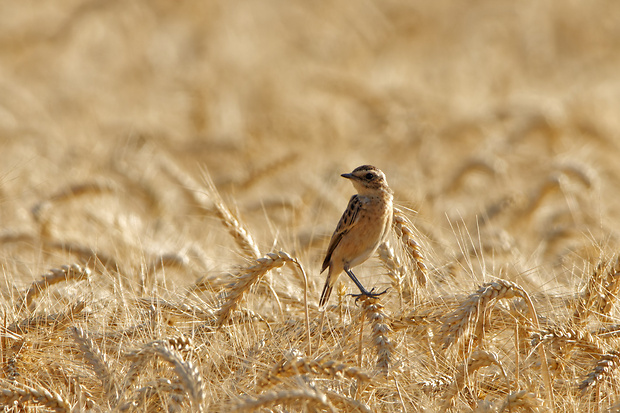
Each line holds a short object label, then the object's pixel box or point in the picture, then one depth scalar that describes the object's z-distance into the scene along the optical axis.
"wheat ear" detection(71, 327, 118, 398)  5.85
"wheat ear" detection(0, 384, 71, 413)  5.46
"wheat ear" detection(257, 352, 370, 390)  5.17
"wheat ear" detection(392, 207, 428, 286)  6.69
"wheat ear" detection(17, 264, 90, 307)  7.23
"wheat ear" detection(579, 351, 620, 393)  5.68
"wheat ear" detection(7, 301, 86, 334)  6.80
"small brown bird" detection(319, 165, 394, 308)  7.22
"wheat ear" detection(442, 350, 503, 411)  5.64
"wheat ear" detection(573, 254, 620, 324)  6.59
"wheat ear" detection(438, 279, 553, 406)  5.62
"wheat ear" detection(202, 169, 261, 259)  7.76
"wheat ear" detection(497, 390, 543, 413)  5.32
